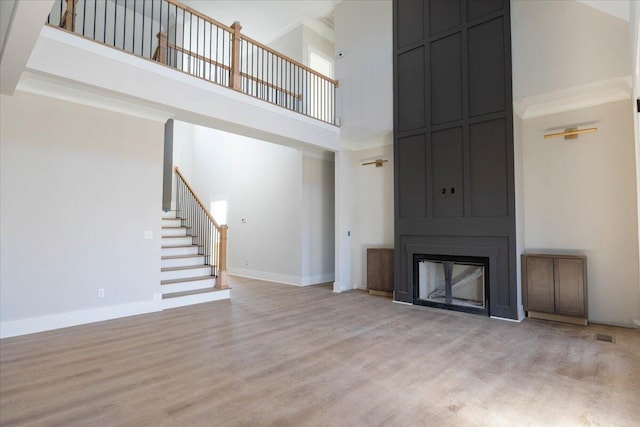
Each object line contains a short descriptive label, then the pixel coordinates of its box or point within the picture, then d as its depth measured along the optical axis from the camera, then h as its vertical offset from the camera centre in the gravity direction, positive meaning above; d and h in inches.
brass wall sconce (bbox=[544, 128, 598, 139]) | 180.0 +50.3
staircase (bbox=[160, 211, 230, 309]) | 219.9 -34.2
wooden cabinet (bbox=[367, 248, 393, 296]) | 246.5 -34.1
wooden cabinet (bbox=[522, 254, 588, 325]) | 171.5 -32.3
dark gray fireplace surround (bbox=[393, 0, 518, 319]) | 188.1 +52.1
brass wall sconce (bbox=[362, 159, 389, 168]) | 265.4 +49.7
